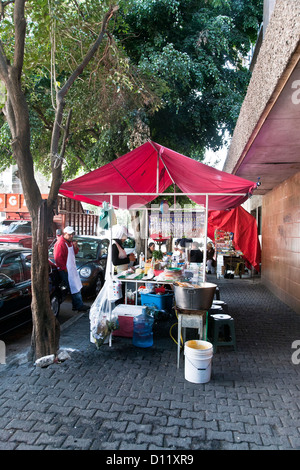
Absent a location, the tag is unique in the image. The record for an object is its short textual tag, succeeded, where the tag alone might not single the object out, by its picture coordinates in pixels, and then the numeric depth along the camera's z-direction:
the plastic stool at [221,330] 5.00
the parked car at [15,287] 5.05
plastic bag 4.77
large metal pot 4.38
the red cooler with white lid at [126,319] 5.29
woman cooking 5.98
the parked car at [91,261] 8.07
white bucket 3.85
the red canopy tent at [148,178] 5.21
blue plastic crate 6.48
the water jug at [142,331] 4.97
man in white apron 6.79
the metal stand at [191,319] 4.52
